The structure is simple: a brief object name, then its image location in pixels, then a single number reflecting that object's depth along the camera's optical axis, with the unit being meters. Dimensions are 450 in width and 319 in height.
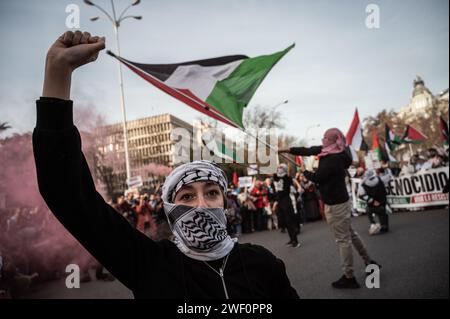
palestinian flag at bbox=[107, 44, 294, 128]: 3.76
